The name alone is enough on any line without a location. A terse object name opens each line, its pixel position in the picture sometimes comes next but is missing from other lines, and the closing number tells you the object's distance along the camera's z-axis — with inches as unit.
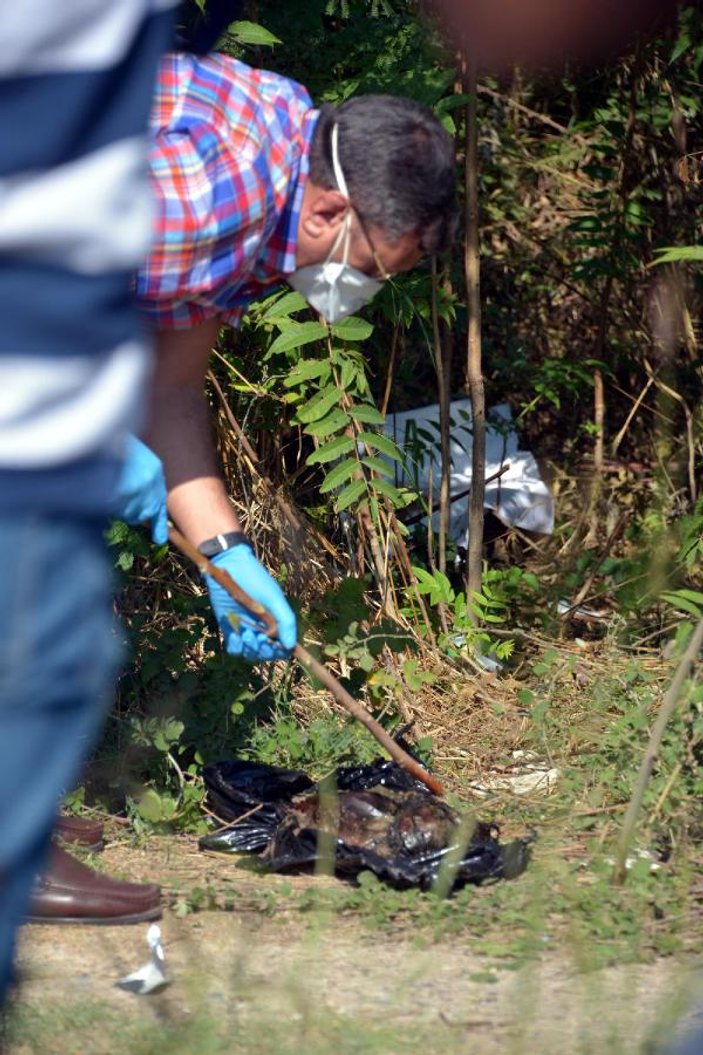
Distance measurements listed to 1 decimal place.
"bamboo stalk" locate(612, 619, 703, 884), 237.0
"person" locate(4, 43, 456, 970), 209.5
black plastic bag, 274.2
